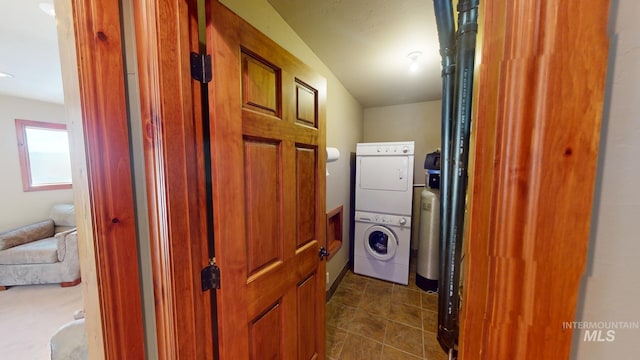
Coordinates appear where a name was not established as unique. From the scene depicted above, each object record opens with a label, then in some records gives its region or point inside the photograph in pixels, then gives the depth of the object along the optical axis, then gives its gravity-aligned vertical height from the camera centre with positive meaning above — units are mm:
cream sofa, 2664 -1164
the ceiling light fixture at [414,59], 1882 +956
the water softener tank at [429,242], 2488 -907
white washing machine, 2697 -1043
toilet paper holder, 2125 +107
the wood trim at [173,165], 702 -1
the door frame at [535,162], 220 +3
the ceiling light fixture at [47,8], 1375 +1006
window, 3299 +165
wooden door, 843 -112
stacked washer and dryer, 2641 -569
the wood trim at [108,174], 623 -26
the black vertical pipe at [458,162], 1209 +17
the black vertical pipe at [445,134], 1379 +238
